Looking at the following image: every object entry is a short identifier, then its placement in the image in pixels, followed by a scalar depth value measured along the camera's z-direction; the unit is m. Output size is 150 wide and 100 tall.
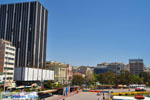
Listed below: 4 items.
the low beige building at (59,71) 137.38
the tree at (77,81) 109.12
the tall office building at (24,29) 133.75
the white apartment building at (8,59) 86.88
